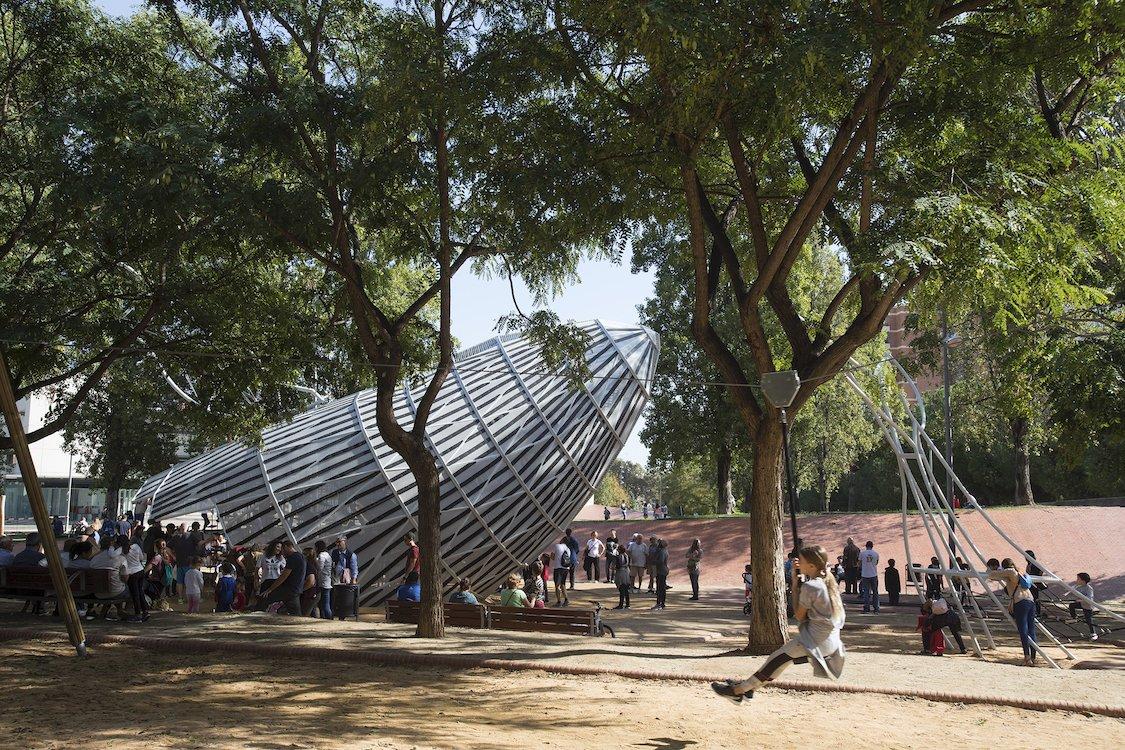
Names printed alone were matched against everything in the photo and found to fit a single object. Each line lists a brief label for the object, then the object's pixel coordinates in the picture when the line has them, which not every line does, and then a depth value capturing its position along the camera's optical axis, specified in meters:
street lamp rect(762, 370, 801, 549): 12.48
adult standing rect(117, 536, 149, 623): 13.90
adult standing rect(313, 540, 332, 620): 16.17
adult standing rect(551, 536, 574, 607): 22.54
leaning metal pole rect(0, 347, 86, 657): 10.91
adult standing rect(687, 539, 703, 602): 24.34
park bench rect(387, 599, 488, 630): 15.33
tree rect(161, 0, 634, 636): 12.71
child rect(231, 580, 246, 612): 17.55
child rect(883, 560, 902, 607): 23.44
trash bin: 16.88
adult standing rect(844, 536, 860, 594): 24.66
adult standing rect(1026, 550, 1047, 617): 18.31
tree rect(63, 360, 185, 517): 36.53
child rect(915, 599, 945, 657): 15.23
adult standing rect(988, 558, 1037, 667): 13.59
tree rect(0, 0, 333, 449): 12.61
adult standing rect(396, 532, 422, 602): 16.53
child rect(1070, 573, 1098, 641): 17.55
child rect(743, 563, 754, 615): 21.27
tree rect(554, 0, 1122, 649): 10.38
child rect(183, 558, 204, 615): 16.06
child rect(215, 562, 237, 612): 16.33
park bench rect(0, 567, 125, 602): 13.62
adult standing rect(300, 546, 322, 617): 16.33
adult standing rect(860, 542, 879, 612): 21.80
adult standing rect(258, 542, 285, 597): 16.38
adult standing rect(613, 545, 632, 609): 22.27
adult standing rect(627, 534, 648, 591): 25.33
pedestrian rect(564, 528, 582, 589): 27.70
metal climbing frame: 15.41
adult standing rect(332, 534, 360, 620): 16.92
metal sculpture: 19.50
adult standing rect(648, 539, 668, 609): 22.61
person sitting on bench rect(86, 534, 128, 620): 13.65
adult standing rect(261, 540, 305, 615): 15.79
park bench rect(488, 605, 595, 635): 15.14
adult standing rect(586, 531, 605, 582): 29.16
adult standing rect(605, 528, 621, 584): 28.26
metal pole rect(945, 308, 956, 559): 28.88
